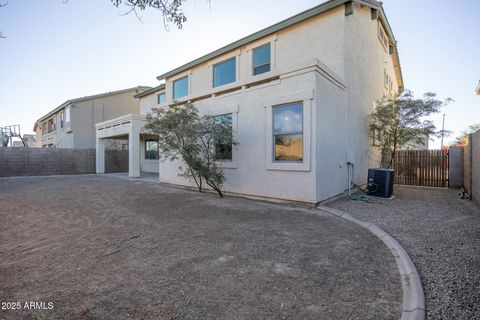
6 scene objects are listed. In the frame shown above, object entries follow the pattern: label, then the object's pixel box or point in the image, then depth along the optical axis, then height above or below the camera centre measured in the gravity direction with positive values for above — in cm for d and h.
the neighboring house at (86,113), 2030 +397
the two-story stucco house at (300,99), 678 +194
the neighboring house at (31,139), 4745 +367
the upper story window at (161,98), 1688 +430
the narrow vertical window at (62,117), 2198 +375
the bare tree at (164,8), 346 +229
